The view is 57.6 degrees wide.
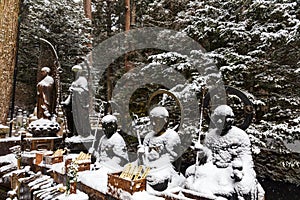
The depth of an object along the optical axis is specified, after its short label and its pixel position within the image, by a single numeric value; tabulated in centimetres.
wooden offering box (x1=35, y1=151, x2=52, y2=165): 432
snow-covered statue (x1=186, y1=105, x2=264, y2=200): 251
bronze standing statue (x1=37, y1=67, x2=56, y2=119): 551
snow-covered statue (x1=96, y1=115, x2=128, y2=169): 362
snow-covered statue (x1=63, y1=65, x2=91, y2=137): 519
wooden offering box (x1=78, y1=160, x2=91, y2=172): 359
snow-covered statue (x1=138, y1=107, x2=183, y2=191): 308
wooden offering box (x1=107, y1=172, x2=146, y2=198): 243
